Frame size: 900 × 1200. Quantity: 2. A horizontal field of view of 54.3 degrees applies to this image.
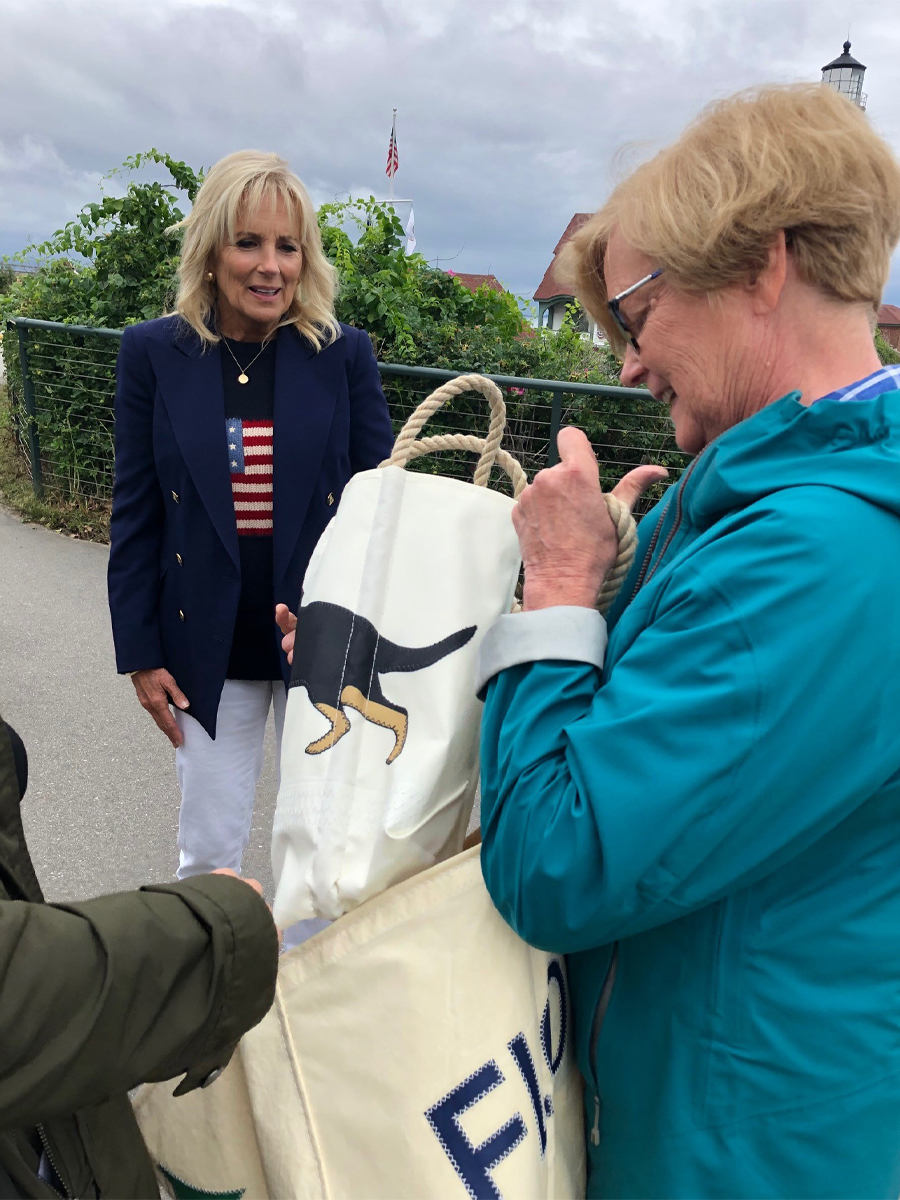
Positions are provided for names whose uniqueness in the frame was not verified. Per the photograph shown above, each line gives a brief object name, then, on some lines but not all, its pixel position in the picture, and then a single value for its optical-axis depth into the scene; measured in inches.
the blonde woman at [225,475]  89.9
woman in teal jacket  33.9
